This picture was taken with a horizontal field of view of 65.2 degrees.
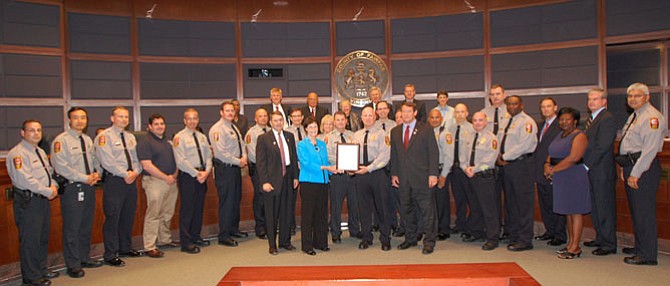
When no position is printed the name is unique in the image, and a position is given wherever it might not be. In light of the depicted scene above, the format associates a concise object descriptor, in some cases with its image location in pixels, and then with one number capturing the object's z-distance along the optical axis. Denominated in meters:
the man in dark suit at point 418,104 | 7.75
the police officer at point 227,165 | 6.62
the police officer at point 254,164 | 6.93
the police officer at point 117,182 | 5.61
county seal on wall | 9.38
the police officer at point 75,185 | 5.18
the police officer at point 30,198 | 4.76
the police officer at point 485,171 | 6.04
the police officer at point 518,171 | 6.01
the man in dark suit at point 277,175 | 5.95
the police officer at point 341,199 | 6.49
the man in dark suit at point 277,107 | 7.74
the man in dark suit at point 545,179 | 6.17
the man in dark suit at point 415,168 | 5.89
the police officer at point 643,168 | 5.03
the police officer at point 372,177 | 6.15
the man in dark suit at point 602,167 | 5.47
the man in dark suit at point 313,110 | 7.93
